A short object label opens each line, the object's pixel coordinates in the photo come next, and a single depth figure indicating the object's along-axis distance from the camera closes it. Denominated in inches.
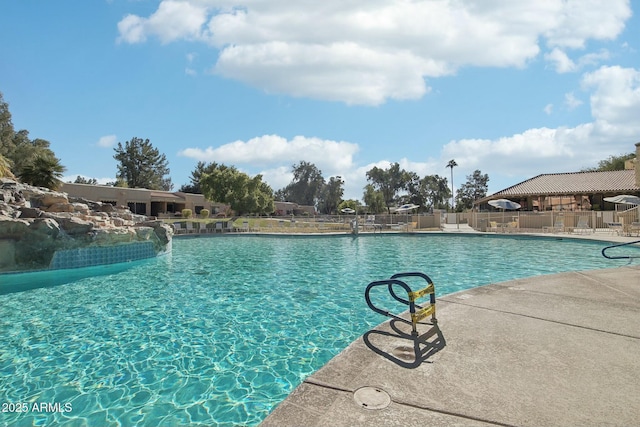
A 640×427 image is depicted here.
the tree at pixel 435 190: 2424.0
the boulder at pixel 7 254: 421.7
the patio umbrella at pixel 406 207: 1110.1
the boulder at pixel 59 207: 614.5
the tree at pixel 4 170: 722.2
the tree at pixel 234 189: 1435.8
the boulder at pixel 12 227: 420.5
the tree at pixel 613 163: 1699.1
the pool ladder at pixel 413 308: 129.9
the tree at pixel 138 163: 2346.2
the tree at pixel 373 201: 2247.8
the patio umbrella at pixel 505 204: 907.7
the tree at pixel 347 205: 1931.6
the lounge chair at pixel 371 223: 991.0
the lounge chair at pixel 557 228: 813.9
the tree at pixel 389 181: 2482.8
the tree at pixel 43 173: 879.1
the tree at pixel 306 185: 2945.4
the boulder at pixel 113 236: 503.5
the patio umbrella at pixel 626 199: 714.8
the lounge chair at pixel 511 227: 860.0
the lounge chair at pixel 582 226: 788.0
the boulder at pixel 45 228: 442.9
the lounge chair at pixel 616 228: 687.6
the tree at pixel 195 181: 2339.1
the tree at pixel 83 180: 2218.3
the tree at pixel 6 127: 1439.5
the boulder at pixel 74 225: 475.5
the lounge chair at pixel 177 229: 983.0
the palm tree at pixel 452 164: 2398.4
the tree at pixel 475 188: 2444.6
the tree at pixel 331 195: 2891.2
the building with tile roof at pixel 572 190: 1064.8
